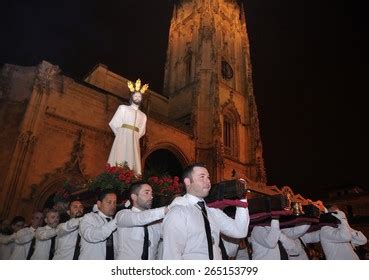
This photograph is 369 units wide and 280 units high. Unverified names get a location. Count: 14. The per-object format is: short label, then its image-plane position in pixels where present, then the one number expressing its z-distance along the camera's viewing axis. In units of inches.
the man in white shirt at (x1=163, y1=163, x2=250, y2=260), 114.9
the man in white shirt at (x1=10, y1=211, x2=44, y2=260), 213.2
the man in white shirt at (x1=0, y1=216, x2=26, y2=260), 239.9
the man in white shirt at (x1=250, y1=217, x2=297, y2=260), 183.1
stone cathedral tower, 940.0
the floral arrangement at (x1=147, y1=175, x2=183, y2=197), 224.5
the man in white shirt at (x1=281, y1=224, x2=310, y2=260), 210.1
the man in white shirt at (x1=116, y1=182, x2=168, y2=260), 150.1
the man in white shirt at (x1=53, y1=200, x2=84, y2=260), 177.0
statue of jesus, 293.3
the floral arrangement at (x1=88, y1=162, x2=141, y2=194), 214.2
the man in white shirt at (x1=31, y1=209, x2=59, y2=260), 195.9
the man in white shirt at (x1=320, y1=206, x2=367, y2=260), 213.9
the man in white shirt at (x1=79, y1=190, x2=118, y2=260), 154.6
